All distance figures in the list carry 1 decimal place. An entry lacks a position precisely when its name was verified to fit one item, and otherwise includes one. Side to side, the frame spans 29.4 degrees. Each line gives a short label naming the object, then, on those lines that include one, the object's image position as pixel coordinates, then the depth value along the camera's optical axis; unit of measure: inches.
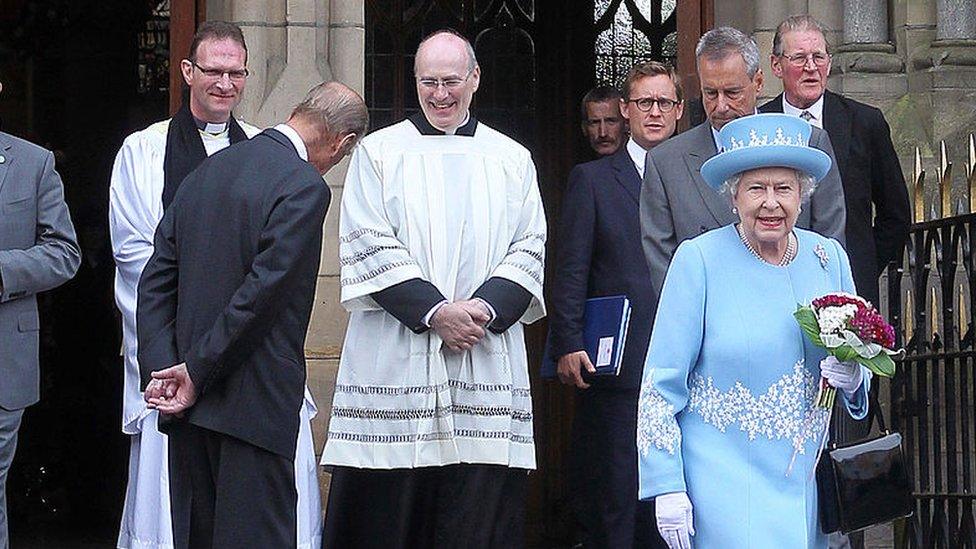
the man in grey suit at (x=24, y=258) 249.3
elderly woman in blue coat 193.2
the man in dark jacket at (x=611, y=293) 275.4
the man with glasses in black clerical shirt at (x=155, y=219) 274.2
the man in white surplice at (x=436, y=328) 247.8
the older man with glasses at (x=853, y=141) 267.4
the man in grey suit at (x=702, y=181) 246.8
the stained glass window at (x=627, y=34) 390.0
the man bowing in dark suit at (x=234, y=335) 217.0
